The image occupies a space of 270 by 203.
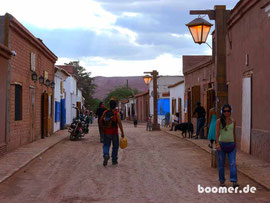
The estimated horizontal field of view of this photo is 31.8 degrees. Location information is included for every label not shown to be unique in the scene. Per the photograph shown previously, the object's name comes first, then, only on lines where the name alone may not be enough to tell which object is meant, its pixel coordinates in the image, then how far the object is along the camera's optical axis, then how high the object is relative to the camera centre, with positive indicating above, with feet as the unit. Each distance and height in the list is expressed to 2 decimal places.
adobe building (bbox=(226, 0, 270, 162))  38.32 +3.18
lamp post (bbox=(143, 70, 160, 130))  98.54 +4.05
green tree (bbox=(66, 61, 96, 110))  280.92 +16.39
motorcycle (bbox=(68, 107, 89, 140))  64.90 -2.96
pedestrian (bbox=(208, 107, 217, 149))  43.57 -1.51
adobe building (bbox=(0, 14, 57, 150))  47.26 +2.77
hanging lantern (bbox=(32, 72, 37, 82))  59.88 +3.97
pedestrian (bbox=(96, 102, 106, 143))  56.85 -0.30
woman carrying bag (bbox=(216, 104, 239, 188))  26.84 -1.80
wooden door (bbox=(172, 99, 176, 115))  107.34 +0.36
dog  68.13 -2.79
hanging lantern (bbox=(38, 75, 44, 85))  65.65 +3.96
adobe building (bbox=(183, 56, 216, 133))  66.03 +3.32
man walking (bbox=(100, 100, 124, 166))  36.94 -1.69
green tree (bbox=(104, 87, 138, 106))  331.16 +10.24
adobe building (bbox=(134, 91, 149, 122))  175.52 +0.66
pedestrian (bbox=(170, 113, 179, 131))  90.61 -2.79
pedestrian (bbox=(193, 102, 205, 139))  61.26 -1.22
